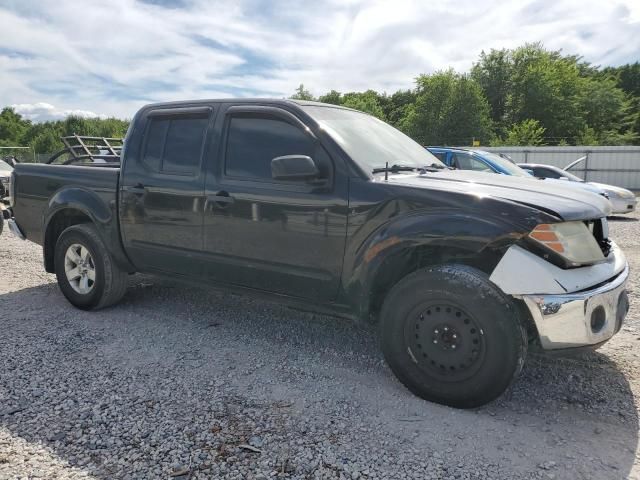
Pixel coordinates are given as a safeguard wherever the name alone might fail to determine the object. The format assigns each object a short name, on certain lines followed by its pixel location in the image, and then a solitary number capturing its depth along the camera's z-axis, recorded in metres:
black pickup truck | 2.71
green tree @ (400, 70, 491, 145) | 41.12
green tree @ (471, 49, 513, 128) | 51.22
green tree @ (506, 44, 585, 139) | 43.88
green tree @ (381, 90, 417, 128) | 62.41
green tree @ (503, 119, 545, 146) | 37.06
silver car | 11.53
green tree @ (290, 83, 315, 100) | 54.53
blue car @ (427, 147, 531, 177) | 9.35
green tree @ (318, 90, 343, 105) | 64.09
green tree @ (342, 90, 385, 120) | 52.38
